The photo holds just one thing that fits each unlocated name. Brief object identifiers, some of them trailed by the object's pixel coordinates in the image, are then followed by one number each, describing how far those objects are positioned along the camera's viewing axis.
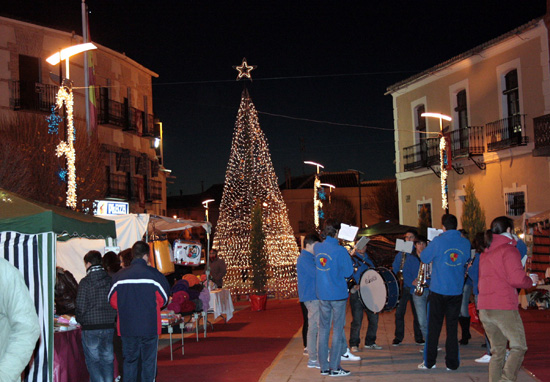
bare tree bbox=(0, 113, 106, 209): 17.33
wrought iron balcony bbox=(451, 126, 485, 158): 24.92
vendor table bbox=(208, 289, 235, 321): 14.04
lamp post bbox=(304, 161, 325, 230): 33.03
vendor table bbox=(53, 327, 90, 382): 7.72
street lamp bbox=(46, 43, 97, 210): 12.75
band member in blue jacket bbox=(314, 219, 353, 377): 8.50
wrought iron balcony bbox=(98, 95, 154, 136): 29.16
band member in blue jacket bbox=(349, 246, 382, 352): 10.39
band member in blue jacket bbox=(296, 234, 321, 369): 9.16
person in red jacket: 6.68
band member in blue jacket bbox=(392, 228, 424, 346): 10.92
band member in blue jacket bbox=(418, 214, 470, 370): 8.41
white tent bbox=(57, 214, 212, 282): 12.95
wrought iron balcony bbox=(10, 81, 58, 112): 23.83
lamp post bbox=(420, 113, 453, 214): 21.75
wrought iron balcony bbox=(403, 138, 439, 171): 27.72
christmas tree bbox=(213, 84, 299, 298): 23.17
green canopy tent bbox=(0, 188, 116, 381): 6.67
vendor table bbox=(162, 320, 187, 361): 10.29
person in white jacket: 3.23
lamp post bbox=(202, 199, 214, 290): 14.09
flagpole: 21.19
